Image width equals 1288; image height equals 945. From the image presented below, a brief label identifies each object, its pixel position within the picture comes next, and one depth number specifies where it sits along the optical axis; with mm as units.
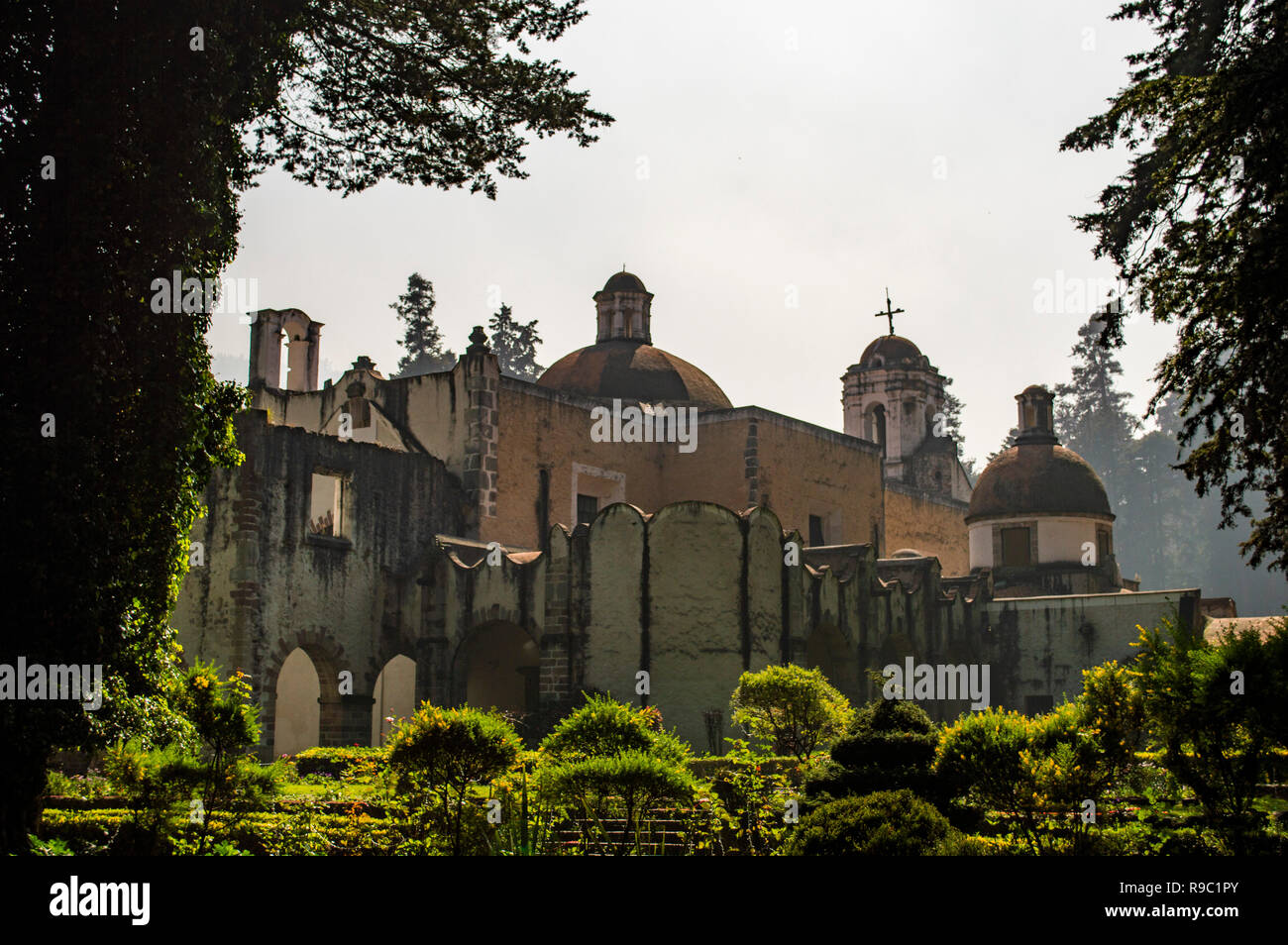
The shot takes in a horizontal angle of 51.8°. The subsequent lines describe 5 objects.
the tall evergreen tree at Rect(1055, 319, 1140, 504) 73375
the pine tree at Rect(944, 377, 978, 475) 66812
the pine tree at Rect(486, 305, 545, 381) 59750
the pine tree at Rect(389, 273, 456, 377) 55812
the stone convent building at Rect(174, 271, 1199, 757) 23000
